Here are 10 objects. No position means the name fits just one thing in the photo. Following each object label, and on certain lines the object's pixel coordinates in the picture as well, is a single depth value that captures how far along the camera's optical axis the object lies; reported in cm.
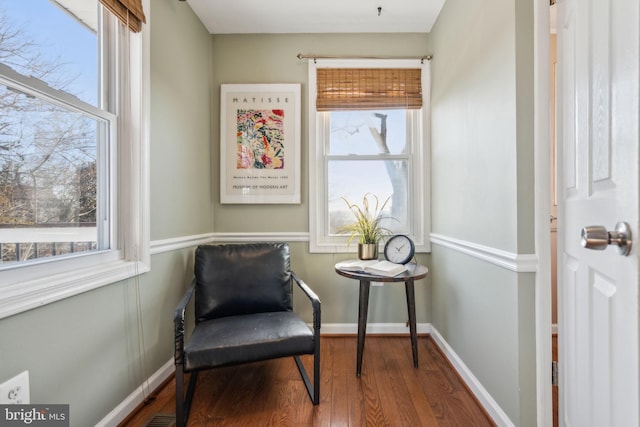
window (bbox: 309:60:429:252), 254
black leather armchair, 147
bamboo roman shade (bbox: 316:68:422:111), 250
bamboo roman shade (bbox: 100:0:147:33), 143
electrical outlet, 98
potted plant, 241
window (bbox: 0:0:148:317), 109
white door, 71
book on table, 191
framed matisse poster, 253
